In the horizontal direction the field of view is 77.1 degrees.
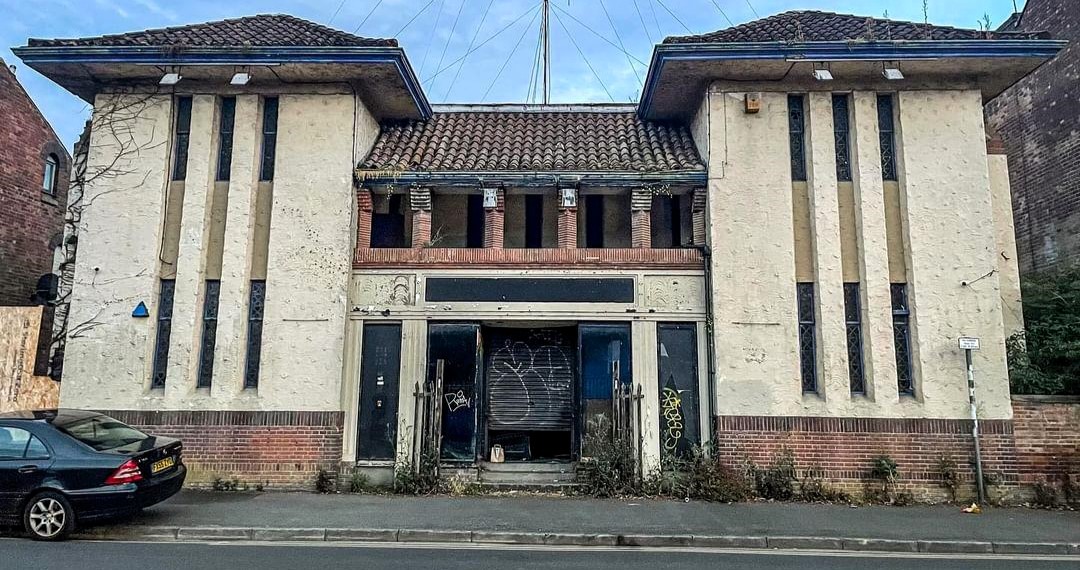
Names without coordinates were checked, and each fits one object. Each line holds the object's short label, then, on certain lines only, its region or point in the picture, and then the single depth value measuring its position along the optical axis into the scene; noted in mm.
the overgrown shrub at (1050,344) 11188
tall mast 17336
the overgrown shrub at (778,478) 10508
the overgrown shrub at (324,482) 10852
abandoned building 11039
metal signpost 10477
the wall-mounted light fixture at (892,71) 11133
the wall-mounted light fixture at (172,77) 11492
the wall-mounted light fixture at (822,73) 11211
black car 7930
